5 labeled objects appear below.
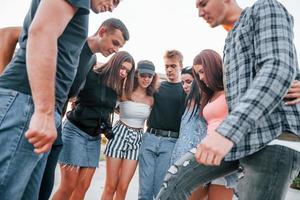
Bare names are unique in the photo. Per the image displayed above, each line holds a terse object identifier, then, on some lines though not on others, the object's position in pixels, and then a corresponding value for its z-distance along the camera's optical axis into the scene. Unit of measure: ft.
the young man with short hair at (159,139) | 11.92
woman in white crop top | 11.95
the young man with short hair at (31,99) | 3.86
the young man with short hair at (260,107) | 3.86
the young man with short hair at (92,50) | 6.56
